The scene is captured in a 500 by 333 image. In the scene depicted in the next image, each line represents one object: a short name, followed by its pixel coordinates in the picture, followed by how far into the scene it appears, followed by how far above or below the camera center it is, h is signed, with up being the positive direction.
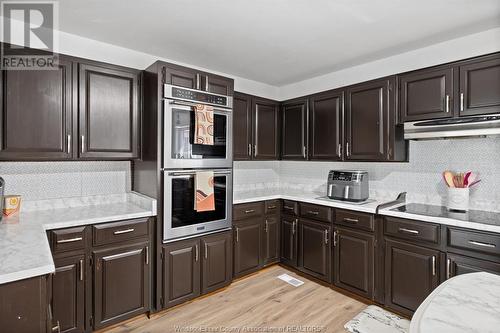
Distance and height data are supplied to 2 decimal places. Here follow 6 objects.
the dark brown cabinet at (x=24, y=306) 1.09 -0.58
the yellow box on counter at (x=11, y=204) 2.15 -0.31
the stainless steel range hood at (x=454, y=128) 2.18 +0.33
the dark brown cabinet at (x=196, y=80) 2.53 +0.84
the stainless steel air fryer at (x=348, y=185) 2.98 -0.21
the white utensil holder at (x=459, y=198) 2.42 -0.28
